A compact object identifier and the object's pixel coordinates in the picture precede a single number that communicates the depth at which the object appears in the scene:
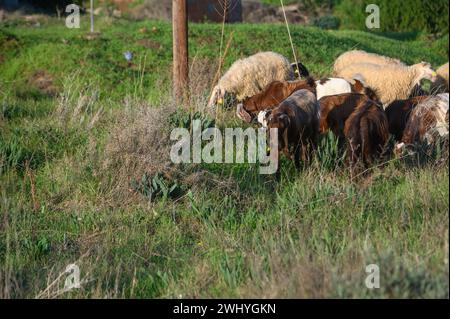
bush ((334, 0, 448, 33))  24.98
